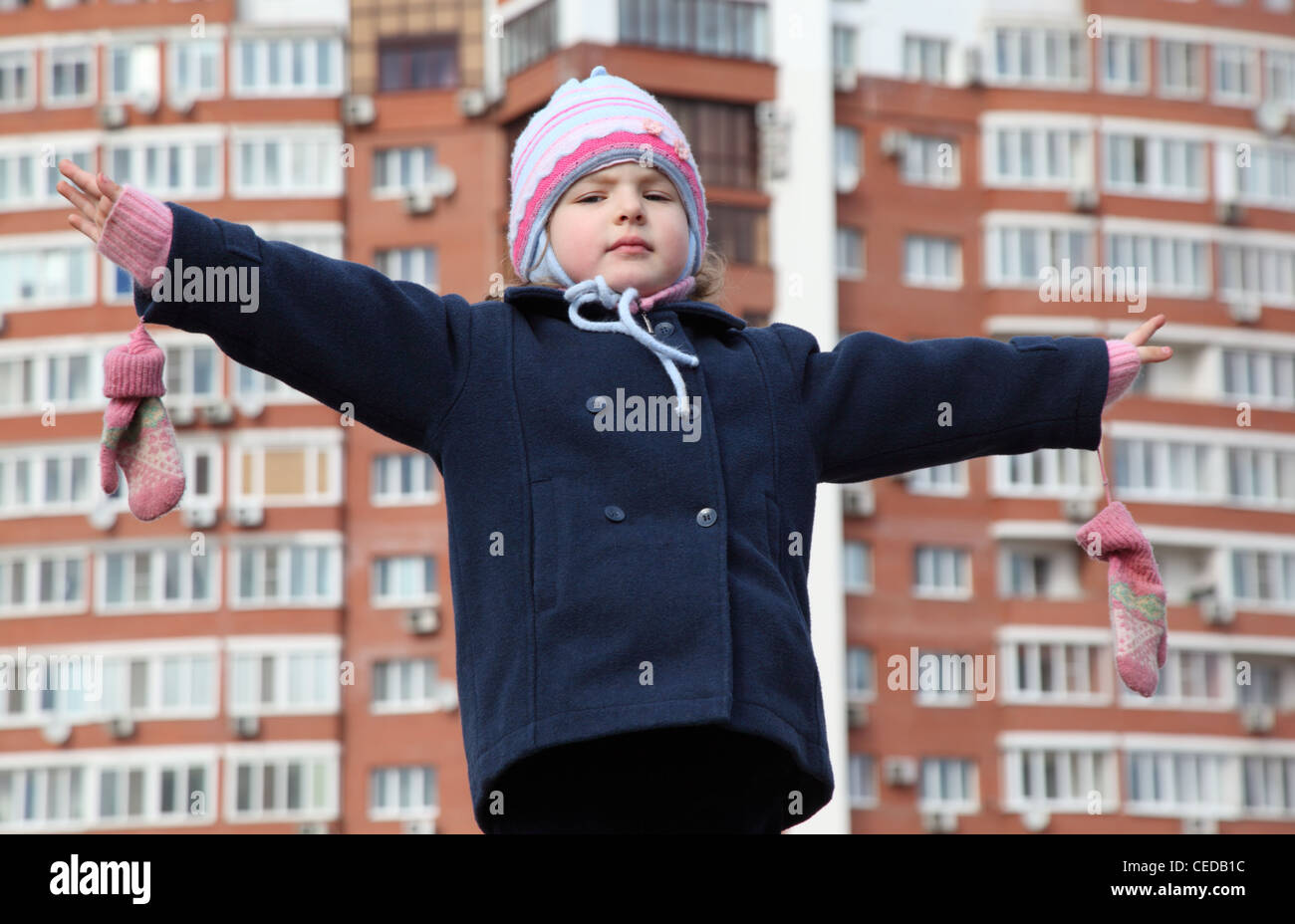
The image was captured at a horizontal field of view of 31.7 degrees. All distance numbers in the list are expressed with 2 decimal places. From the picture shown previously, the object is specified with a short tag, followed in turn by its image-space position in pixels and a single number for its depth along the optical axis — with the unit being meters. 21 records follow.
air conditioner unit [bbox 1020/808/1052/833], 47.53
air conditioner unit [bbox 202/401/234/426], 48.16
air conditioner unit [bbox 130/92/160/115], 50.19
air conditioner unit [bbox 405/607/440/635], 46.56
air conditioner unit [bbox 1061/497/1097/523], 48.88
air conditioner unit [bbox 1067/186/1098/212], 51.41
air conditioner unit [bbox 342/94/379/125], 49.62
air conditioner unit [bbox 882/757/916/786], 46.94
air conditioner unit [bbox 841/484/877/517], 47.62
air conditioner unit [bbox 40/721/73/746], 47.28
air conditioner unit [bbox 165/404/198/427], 48.16
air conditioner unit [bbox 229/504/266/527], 48.25
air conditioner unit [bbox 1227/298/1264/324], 51.88
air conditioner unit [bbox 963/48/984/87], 51.12
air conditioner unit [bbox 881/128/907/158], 49.81
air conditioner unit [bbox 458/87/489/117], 48.69
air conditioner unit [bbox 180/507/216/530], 47.81
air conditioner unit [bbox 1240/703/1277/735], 48.88
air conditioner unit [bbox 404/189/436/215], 48.88
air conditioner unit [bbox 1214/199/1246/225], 52.09
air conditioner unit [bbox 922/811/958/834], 46.75
